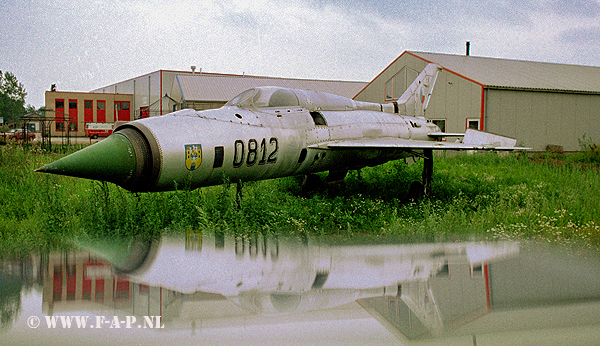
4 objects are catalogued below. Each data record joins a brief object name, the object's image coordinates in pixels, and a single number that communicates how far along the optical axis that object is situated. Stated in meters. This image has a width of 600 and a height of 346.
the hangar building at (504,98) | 23.11
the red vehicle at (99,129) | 45.44
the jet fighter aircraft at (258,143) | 6.61
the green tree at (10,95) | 92.94
